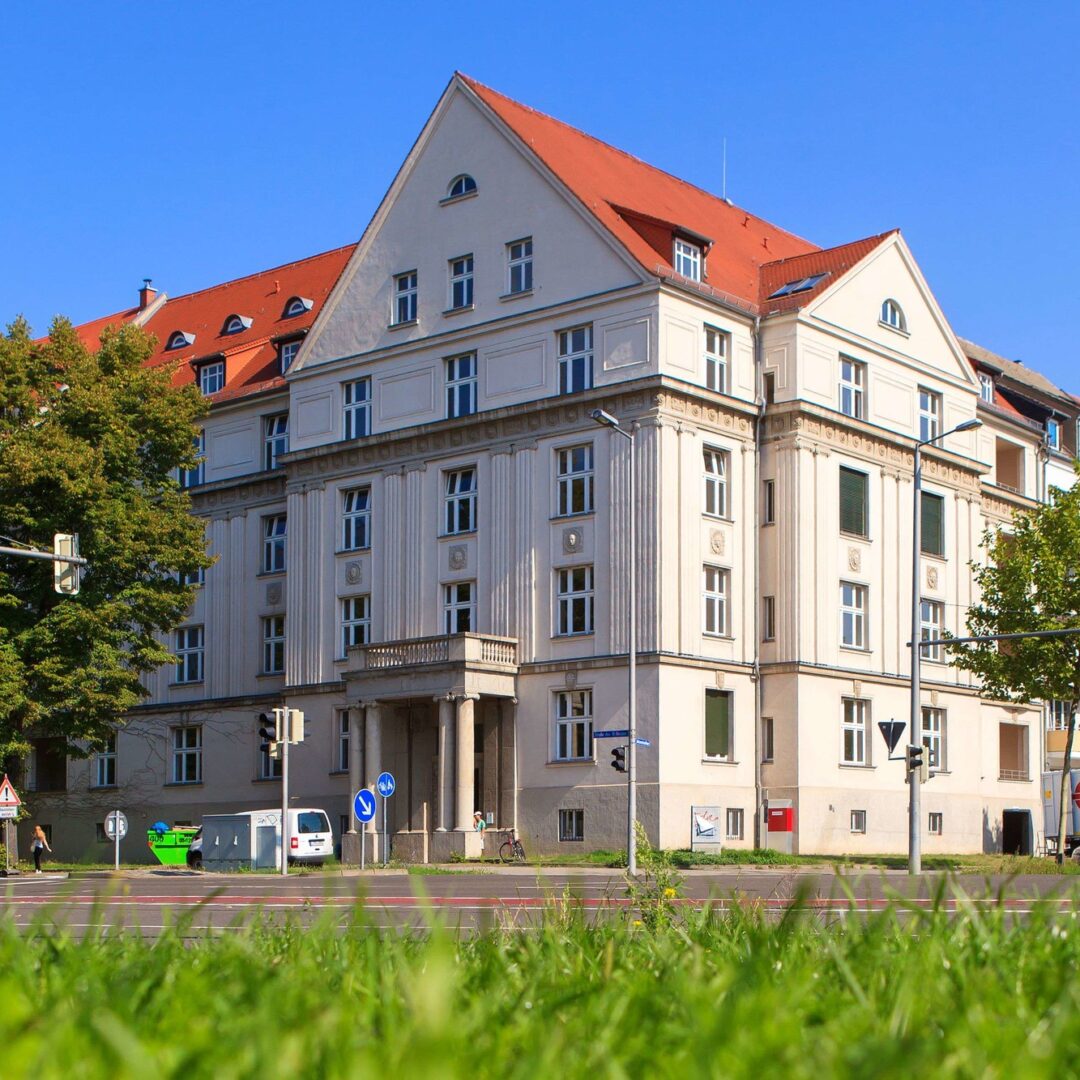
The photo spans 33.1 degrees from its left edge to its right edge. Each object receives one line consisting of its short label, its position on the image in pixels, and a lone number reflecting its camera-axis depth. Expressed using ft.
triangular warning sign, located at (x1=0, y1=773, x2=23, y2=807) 140.87
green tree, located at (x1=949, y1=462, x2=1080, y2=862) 152.15
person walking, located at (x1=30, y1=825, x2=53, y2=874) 156.56
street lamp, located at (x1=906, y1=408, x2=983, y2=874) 121.80
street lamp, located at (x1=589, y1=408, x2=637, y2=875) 139.54
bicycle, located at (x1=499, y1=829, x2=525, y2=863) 153.89
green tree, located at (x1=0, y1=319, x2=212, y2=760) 149.07
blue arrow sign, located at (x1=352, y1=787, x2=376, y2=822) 134.41
